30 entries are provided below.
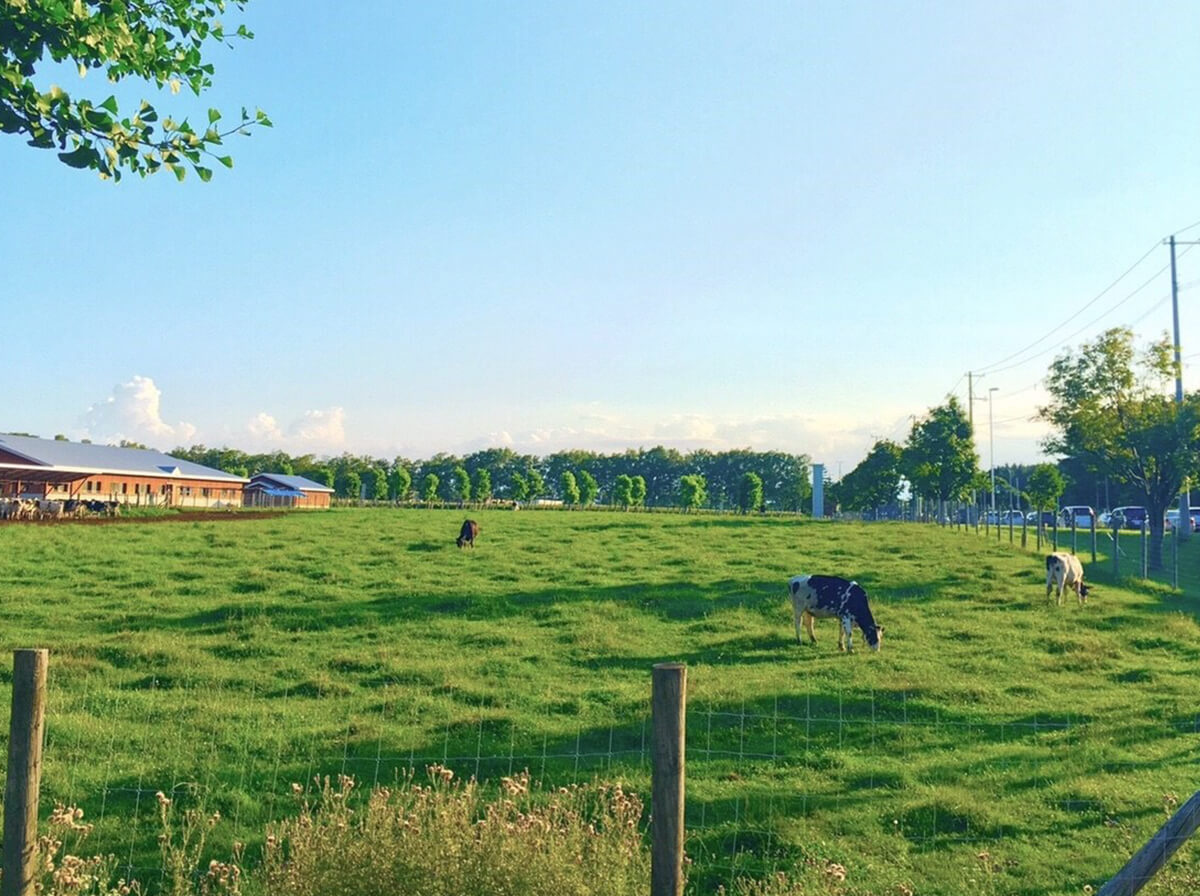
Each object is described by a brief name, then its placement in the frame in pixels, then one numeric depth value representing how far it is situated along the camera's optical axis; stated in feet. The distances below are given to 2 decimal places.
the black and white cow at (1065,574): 77.10
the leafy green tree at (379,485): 455.22
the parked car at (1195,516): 214.07
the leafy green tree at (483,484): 442.09
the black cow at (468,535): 116.06
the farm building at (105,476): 220.84
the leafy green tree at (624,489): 428.97
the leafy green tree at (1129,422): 119.44
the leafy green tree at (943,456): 226.79
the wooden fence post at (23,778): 16.01
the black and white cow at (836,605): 57.16
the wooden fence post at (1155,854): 15.90
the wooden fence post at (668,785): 15.56
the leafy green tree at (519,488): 432.25
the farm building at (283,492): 354.13
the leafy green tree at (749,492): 424.46
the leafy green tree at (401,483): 461.37
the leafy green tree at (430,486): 452.35
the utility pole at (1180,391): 127.24
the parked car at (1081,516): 268.62
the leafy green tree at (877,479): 310.59
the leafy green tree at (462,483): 442.09
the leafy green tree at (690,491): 424.46
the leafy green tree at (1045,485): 185.57
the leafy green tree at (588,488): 470.39
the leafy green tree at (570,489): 442.50
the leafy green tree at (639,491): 449.80
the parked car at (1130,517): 249.96
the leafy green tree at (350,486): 470.80
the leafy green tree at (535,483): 454.81
